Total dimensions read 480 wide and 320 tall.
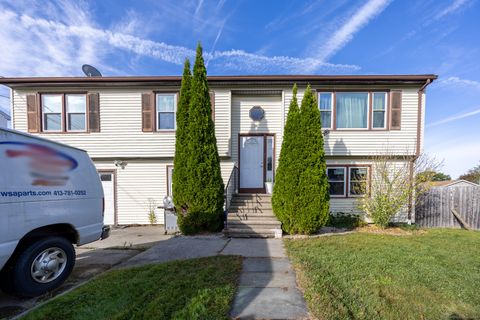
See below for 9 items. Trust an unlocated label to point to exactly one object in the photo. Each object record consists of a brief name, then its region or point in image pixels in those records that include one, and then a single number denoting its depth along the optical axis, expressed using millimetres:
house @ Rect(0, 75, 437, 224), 7590
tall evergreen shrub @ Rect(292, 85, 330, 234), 5891
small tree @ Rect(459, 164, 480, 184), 30914
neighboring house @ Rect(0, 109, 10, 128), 12235
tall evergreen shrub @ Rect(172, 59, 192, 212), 6242
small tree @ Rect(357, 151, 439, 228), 6812
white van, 2711
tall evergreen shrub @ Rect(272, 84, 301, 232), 5984
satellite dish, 8547
